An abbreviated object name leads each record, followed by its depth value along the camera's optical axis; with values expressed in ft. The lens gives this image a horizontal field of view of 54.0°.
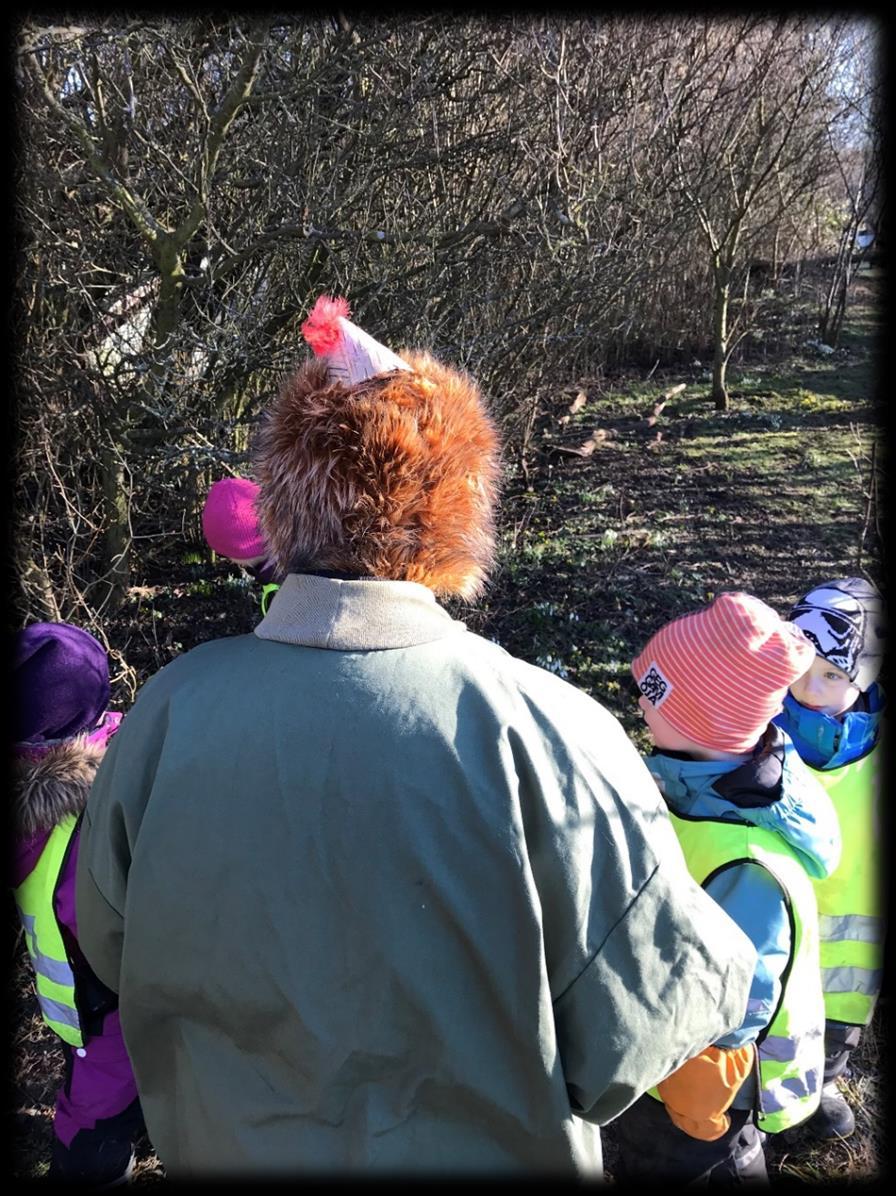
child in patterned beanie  7.51
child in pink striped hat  5.87
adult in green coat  3.91
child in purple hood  6.18
